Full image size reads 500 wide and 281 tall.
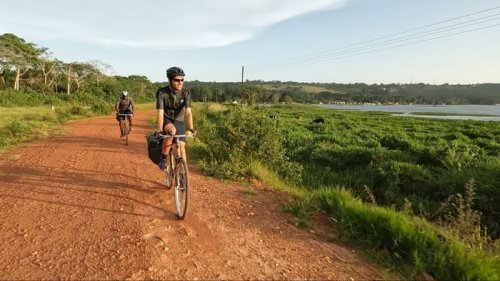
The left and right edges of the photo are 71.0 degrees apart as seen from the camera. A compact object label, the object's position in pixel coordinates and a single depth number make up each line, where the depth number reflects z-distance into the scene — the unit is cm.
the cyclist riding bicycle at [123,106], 1215
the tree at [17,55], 4831
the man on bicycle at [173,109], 532
